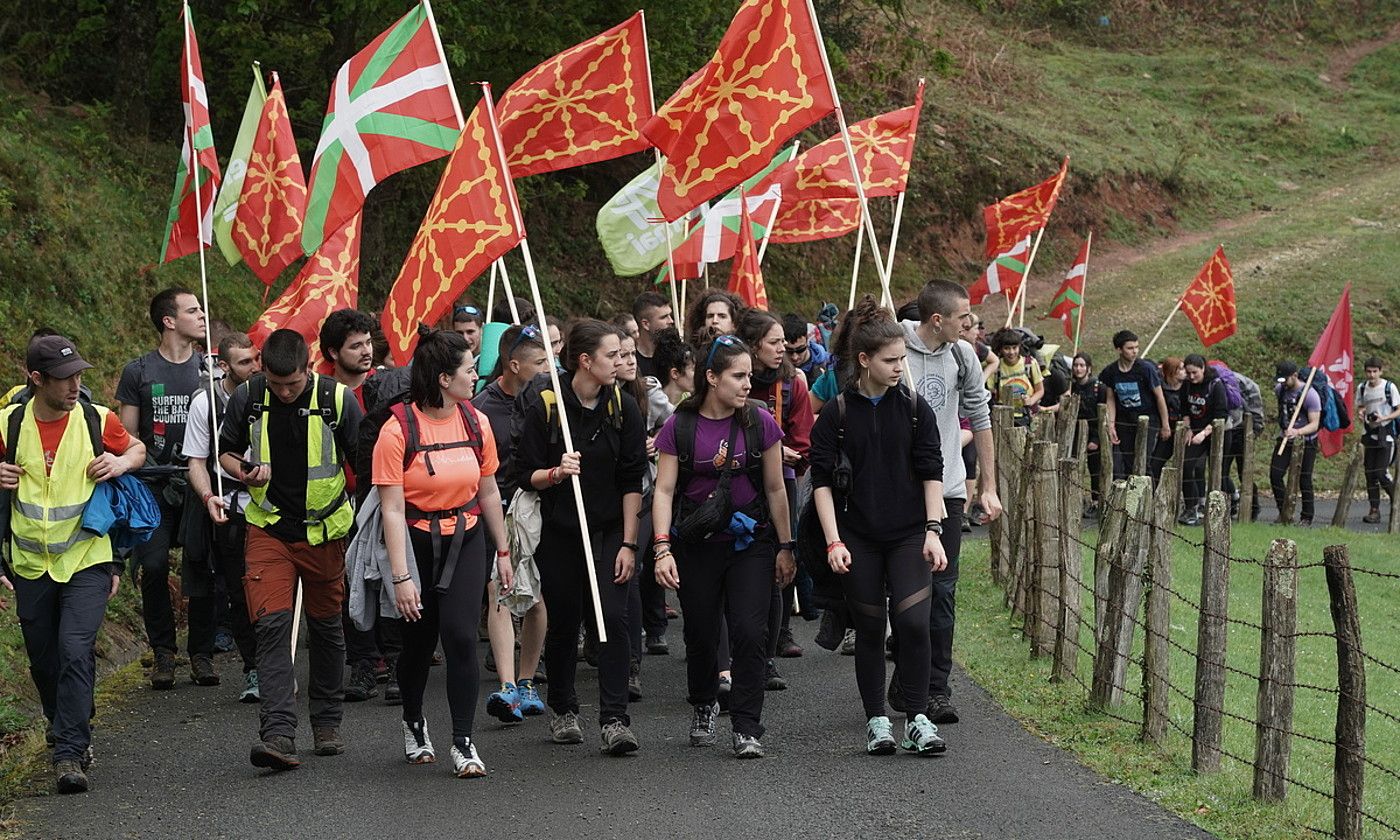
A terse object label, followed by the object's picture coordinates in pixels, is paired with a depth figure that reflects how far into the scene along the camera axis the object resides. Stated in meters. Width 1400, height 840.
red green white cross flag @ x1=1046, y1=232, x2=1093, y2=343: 22.62
